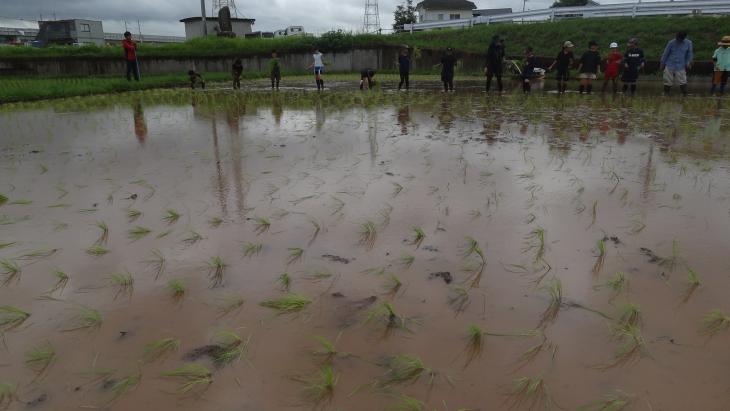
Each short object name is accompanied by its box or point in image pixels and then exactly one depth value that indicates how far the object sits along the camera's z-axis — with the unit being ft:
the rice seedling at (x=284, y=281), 8.70
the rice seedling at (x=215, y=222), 11.66
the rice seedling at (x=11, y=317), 7.52
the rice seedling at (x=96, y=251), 10.14
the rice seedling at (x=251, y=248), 10.12
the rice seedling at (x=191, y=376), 6.14
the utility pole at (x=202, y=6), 95.81
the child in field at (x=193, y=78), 55.33
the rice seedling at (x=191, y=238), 10.67
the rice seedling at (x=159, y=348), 6.76
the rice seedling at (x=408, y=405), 5.77
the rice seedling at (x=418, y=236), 10.45
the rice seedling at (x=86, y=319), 7.51
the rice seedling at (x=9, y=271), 9.07
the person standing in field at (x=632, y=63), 37.93
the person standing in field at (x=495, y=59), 40.09
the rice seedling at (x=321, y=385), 5.98
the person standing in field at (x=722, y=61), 36.01
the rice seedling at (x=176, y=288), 8.39
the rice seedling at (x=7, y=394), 5.87
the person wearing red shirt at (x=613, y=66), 41.78
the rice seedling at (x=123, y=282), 8.58
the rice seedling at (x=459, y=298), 7.91
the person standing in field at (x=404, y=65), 49.32
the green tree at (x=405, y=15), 162.01
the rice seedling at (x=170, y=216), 12.01
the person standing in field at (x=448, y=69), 44.82
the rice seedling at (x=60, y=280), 8.73
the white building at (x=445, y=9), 182.70
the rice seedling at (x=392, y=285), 8.46
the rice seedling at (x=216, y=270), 8.92
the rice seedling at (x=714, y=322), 7.06
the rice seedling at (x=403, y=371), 6.26
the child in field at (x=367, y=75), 51.98
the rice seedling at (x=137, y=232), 11.01
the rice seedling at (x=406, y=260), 9.46
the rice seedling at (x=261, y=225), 11.34
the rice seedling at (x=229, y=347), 6.70
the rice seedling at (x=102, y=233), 10.80
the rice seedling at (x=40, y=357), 6.56
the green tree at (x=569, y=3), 149.64
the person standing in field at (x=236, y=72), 55.42
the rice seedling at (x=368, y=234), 10.52
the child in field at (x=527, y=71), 41.81
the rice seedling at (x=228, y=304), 7.91
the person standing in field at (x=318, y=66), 50.90
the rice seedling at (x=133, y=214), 12.19
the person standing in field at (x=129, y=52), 50.52
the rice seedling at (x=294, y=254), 9.79
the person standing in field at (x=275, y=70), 52.21
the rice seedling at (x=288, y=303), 7.99
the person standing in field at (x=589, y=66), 38.19
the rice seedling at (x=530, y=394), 5.79
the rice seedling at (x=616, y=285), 8.25
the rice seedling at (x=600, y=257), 9.05
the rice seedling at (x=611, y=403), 5.68
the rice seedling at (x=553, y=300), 7.48
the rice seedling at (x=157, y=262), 9.37
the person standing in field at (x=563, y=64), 40.52
